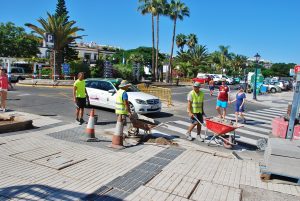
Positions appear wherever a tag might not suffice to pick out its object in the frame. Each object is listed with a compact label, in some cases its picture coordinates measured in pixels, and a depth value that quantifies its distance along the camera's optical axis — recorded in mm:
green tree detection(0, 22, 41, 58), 48441
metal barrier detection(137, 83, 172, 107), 15545
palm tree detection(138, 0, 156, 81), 37849
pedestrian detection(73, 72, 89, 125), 8940
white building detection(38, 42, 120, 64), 70241
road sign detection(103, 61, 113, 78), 25978
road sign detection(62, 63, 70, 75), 24405
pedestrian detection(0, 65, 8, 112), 10175
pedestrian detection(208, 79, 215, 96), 23596
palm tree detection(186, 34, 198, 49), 60853
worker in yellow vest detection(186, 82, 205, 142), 7625
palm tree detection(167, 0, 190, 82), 39670
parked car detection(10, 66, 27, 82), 26966
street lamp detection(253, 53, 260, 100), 22414
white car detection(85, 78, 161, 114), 10931
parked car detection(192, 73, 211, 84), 41093
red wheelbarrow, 6863
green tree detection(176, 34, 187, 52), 59329
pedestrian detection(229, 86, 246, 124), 11004
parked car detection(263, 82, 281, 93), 34285
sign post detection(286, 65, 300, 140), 6576
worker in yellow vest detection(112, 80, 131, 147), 6716
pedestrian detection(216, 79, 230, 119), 10937
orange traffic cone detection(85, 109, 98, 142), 7146
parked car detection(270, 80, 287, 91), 38458
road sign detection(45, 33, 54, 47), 21271
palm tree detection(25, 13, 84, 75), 25707
